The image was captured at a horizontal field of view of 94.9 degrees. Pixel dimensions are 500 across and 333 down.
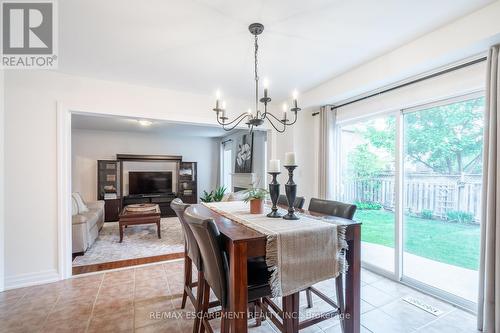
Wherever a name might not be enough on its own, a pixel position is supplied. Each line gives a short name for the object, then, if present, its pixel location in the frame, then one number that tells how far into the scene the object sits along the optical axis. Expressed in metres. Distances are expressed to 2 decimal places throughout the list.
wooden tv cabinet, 6.26
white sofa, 3.36
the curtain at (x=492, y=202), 1.72
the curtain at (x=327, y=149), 3.39
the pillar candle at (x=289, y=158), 1.74
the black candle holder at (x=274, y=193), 1.80
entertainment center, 6.03
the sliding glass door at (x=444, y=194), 2.15
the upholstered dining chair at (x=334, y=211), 1.85
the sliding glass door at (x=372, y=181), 2.86
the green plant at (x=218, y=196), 4.25
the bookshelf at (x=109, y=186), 5.75
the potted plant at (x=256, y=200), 1.96
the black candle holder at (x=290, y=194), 1.74
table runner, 1.36
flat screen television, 6.44
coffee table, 4.05
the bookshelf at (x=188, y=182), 6.93
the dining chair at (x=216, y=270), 1.28
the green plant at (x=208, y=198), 4.36
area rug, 3.38
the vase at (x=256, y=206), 1.96
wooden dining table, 1.25
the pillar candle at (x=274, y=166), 1.78
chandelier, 1.82
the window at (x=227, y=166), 7.02
